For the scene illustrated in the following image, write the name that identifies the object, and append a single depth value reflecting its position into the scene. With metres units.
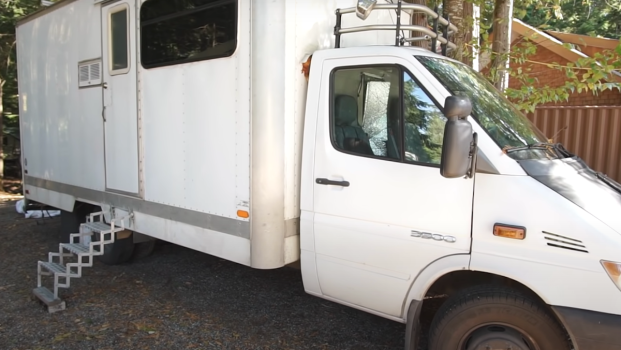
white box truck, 2.70
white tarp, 8.08
